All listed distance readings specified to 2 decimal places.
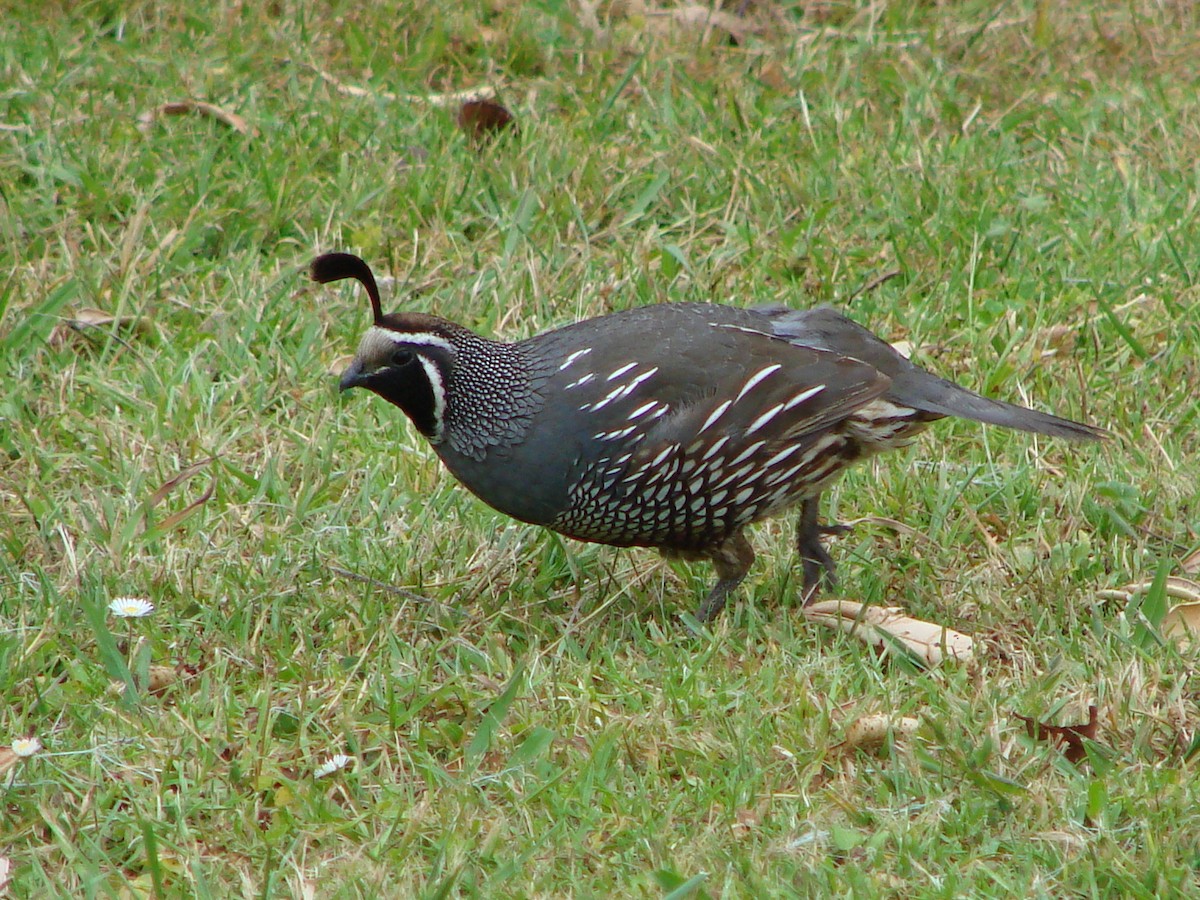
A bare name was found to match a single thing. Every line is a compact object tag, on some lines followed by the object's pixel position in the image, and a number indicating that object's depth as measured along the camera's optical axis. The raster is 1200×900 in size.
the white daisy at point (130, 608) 8.80
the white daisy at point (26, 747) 7.64
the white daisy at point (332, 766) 7.85
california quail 9.12
